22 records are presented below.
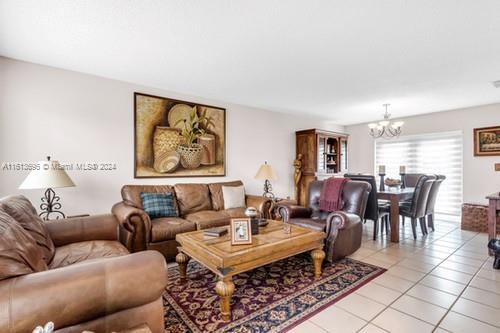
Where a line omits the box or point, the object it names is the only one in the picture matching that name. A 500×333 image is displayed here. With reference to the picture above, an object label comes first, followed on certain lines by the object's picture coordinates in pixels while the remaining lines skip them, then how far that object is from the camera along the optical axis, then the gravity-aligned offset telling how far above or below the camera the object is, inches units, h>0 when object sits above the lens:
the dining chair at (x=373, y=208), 144.5 -24.6
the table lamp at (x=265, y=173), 170.4 -4.8
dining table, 144.2 -21.2
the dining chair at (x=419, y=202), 144.3 -21.1
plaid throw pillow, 126.1 -20.1
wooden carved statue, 212.5 -5.8
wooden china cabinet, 206.7 +10.2
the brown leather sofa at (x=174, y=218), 105.0 -25.6
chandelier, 217.5 +31.3
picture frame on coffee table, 84.5 -22.4
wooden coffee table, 72.2 -27.9
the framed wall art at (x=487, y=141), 174.4 +18.3
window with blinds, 196.4 +6.4
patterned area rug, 69.9 -43.4
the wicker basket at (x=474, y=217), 166.2 -34.0
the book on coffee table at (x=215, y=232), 92.3 -24.8
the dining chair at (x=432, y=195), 156.1 -18.0
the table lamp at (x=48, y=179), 93.2 -5.2
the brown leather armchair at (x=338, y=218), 109.0 -25.6
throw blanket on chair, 131.9 -15.1
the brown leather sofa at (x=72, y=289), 41.0 -22.4
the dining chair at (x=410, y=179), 186.9 -9.5
